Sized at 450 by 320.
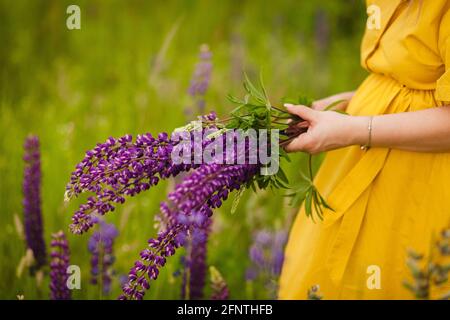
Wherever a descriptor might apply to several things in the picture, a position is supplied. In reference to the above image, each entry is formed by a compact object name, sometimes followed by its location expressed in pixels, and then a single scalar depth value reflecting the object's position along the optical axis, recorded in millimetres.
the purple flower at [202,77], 2381
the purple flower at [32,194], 2141
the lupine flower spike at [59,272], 1908
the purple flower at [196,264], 2045
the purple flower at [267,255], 2205
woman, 1530
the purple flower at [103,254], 1969
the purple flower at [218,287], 1939
